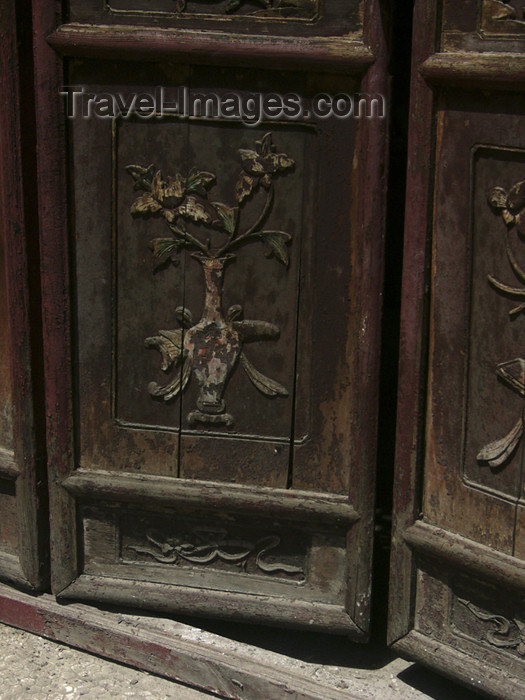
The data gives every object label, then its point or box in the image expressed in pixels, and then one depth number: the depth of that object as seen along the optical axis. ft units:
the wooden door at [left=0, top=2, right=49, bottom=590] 7.47
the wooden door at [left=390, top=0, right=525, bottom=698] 6.36
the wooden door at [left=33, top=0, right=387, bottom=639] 6.99
